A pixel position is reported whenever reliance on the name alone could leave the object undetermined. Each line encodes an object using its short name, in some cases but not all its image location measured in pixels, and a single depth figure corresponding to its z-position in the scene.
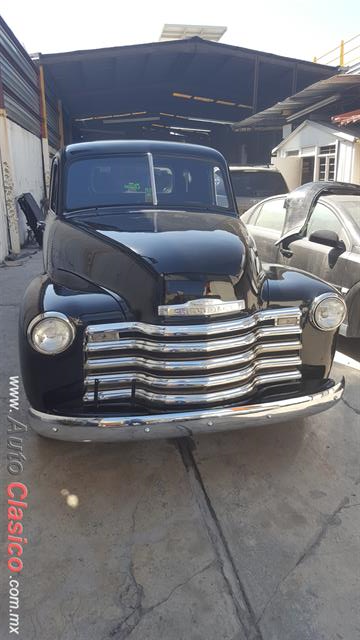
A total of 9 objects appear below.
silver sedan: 4.41
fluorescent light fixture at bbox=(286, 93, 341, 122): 12.62
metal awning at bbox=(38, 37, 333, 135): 15.46
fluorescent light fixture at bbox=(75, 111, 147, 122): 24.95
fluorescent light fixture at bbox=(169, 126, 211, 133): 26.42
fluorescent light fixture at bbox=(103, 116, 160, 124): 26.55
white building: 12.10
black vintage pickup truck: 2.41
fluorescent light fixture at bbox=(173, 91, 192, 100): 21.58
